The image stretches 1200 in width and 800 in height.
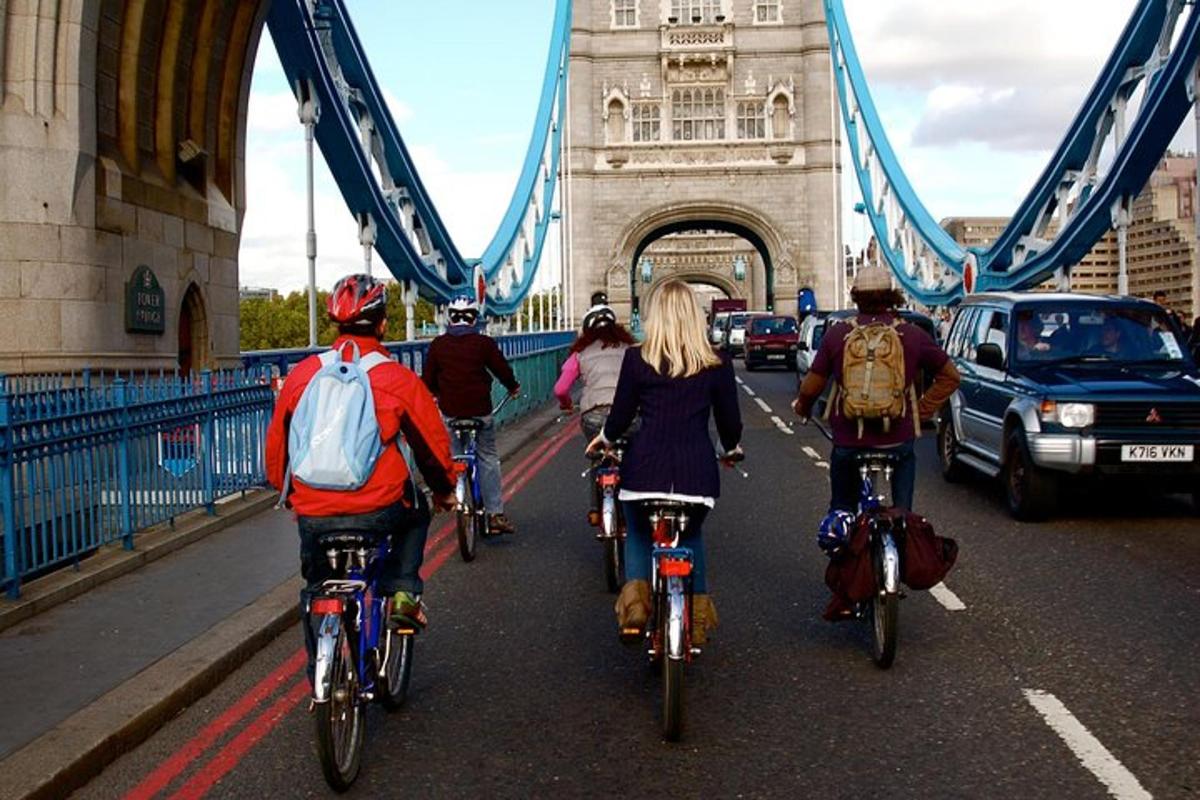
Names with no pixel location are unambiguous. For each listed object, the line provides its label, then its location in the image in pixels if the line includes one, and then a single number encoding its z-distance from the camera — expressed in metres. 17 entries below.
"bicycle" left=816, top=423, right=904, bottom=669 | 5.49
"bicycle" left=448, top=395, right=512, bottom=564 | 8.51
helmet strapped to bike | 5.87
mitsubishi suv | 9.29
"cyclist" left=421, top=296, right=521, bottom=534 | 8.88
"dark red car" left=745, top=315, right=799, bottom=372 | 37.97
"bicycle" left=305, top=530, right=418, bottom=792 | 4.05
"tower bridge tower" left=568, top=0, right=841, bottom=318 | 61.69
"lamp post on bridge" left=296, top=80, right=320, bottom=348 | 18.25
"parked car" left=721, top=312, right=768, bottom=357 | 50.09
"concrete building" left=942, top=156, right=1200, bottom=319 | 98.06
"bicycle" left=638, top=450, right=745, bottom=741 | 4.59
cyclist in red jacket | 4.35
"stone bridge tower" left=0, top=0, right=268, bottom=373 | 11.66
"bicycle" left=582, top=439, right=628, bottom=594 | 7.29
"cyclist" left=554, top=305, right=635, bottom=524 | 7.62
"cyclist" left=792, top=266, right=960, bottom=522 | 5.88
